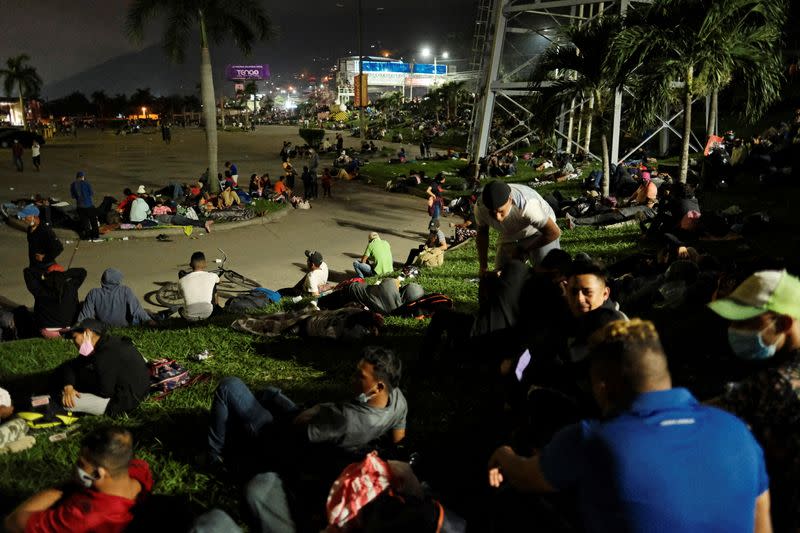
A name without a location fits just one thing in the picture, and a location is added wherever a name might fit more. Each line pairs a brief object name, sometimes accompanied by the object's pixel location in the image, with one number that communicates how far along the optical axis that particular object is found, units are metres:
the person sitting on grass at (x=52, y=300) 8.67
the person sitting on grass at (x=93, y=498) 3.10
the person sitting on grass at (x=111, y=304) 8.56
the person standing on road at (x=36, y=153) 28.81
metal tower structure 24.92
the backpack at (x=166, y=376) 6.01
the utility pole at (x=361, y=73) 43.58
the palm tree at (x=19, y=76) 60.19
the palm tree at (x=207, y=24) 20.77
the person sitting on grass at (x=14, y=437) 4.84
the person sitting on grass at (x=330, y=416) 3.81
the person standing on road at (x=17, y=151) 28.97
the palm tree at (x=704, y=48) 12.33
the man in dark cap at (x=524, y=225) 5.68
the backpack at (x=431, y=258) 12.17
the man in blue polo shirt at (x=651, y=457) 1.84
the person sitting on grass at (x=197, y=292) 9.13
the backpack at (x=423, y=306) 7.93
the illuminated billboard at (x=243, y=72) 127.19
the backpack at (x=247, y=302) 9.57
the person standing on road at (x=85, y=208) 15.52
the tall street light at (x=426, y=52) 166.00
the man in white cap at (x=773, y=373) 2.46
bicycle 11.11
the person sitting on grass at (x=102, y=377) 5.27
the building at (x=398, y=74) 137.00
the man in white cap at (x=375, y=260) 11.92
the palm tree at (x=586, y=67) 14.88
